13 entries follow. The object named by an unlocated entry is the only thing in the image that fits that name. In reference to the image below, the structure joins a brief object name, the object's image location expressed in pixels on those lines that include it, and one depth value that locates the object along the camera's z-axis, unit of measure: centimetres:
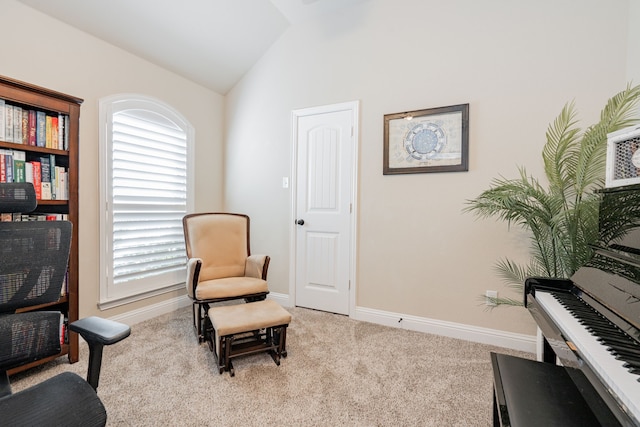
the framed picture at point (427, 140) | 239
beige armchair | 231
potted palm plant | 168
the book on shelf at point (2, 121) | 173
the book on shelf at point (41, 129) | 186
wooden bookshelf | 183
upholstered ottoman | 186
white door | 288
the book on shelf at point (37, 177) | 184
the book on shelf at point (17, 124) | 179
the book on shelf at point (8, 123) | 175
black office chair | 90
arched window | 246
